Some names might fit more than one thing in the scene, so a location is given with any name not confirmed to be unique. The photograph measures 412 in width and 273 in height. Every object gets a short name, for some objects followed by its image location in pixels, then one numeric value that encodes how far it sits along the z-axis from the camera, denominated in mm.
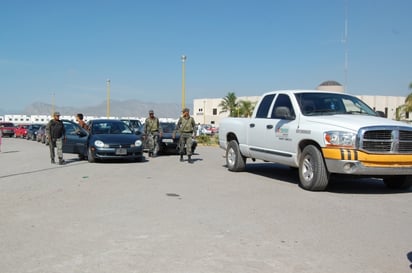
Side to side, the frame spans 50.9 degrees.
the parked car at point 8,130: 47853
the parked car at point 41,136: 31930
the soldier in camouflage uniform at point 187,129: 14327
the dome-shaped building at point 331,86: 41350
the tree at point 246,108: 79625
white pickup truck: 7926
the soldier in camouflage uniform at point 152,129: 16281
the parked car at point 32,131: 39222
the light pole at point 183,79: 33459
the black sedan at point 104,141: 14031
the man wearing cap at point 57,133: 13773
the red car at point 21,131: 44869
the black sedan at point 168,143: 17922
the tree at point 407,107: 39125
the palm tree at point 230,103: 89944
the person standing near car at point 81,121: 17284
